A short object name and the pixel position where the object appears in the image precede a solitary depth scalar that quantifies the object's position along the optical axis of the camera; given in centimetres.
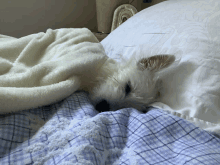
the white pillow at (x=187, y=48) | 60
